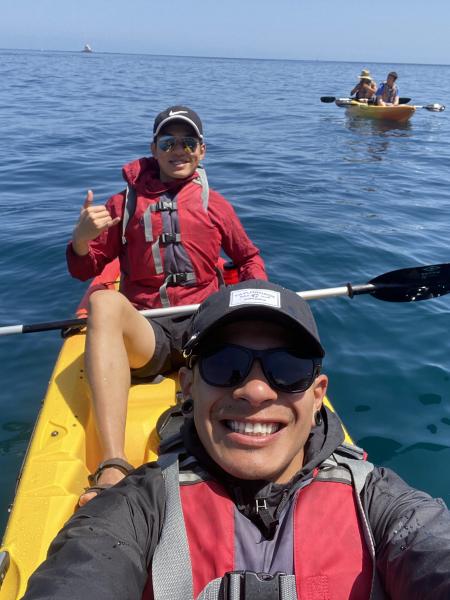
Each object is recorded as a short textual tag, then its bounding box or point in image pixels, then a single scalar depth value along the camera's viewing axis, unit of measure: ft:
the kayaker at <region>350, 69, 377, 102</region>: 58.34
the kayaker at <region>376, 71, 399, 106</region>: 55.42
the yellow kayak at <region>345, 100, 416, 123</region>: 53.11
